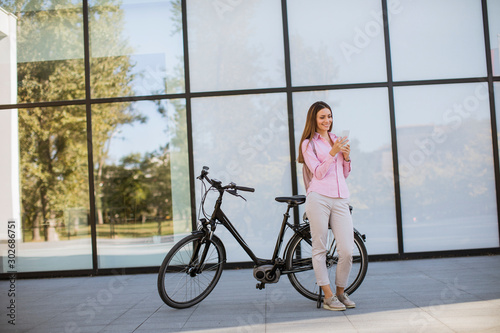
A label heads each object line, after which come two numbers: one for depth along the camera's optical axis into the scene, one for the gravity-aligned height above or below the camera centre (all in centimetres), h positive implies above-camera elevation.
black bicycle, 348 -56
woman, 329 -13
